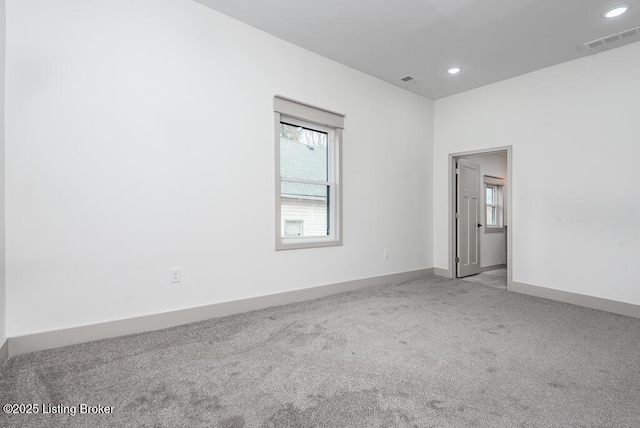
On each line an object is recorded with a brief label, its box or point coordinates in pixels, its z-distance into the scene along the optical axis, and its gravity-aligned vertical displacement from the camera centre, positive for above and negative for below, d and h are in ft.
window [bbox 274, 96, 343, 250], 11.44 +1.62
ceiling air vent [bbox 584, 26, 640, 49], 10.09 +6.07
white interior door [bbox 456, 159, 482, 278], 16.52 -0.03
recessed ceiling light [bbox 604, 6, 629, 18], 9.00 +6.08
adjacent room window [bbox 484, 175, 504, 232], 19.93 +0.90
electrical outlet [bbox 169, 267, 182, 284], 8.86 -1.69
